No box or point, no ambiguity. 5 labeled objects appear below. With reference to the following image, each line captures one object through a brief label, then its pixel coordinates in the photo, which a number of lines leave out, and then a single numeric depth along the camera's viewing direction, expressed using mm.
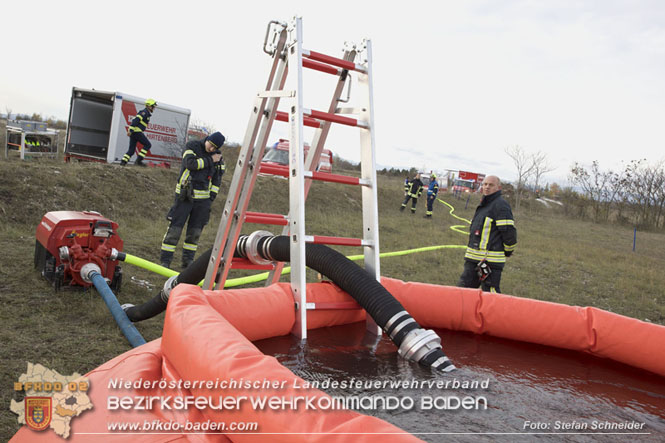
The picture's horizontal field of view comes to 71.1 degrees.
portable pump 4594
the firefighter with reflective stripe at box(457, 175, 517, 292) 5465
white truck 12969
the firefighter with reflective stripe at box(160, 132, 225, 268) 6406
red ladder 3111
